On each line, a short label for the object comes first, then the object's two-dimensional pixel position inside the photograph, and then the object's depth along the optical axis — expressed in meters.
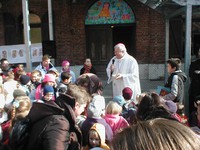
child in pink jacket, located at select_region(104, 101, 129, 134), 3.14
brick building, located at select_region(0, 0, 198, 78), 11.29
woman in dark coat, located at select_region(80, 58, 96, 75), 7.09
